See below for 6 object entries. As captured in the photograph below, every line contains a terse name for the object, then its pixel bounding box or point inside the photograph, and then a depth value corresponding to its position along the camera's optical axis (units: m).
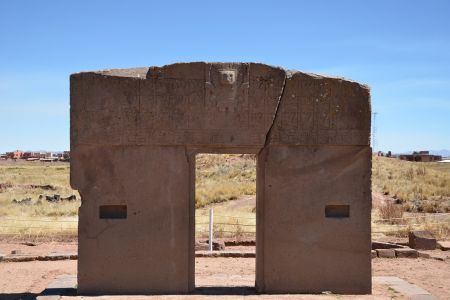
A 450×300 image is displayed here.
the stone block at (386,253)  11.16
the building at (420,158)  58.14
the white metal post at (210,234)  11.41
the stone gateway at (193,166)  7.14
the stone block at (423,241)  11.93
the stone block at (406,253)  11.13
